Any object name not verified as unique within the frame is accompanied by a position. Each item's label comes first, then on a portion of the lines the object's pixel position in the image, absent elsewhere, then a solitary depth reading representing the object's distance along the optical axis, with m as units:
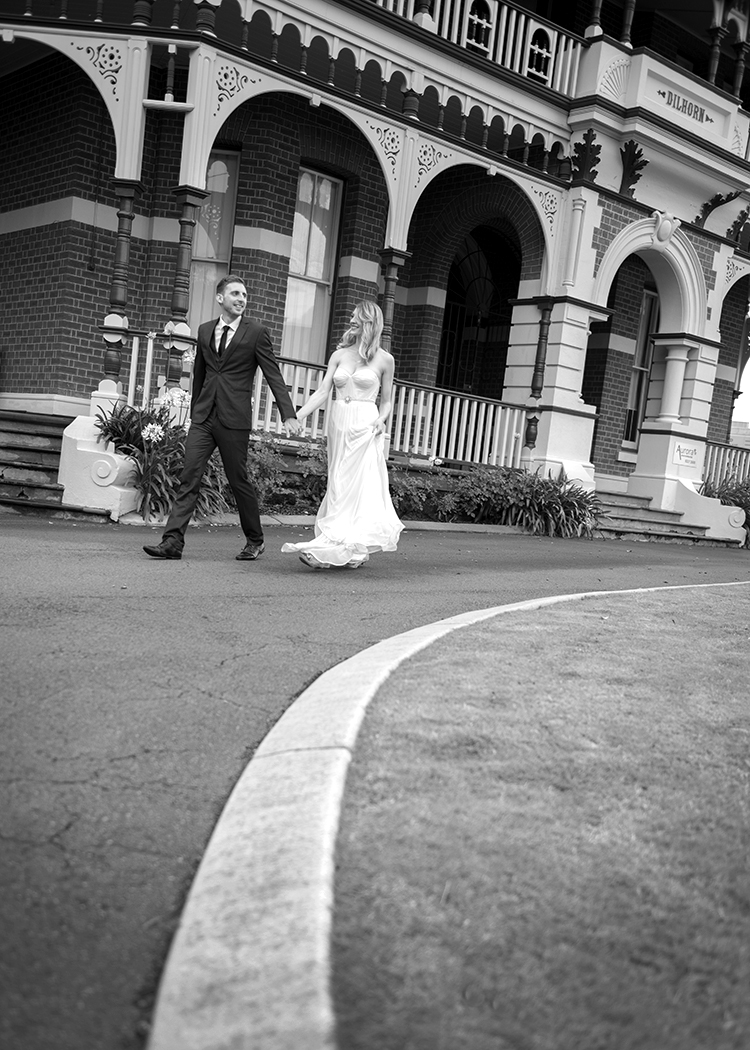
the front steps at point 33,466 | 10.03
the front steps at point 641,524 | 15.23
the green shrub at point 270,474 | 11.36
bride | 7.83
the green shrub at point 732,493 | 17.34
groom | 7.57
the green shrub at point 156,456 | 9.99
